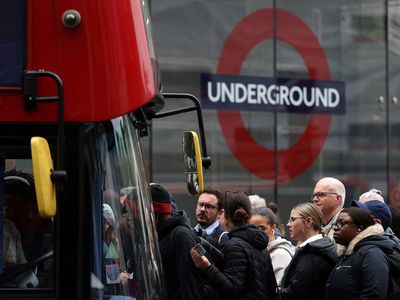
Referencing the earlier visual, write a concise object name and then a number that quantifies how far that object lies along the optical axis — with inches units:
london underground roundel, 640.4
